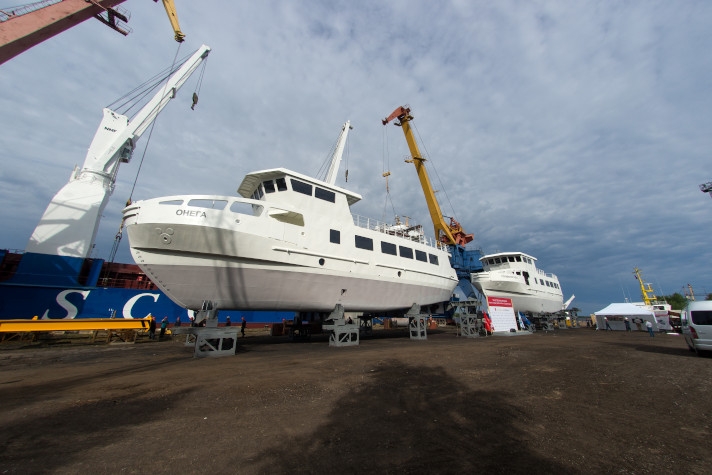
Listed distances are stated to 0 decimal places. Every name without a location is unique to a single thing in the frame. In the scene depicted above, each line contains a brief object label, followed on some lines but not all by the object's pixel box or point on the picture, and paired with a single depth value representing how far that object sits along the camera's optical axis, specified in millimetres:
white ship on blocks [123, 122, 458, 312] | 10500
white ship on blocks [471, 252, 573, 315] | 26109
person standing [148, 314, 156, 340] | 16319
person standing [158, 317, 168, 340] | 17509
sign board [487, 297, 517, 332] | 19600
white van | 9047
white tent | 29316
